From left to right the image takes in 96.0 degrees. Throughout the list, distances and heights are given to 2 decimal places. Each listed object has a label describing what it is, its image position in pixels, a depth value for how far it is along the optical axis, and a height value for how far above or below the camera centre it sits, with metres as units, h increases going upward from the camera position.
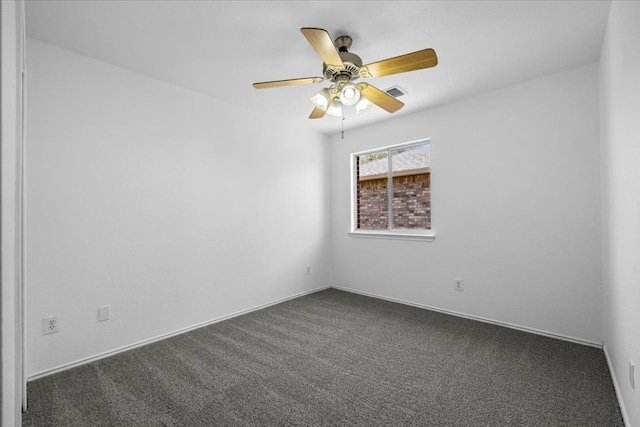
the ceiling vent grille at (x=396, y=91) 2.94 +1.29
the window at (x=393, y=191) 3.74 +0.33
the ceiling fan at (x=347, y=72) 1.74 +0.99
